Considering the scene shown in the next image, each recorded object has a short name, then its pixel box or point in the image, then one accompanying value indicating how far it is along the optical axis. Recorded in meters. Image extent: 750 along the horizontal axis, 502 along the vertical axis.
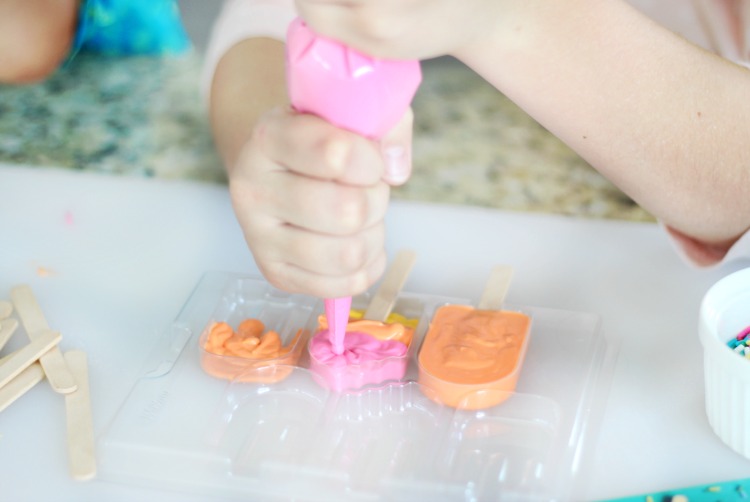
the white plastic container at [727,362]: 0.50
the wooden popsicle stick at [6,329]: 0.61
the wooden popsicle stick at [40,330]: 0.58
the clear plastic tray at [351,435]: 0.50
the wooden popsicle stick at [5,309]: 0.64
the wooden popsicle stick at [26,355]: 0.58
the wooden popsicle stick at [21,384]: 0.57
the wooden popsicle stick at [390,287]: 0.62
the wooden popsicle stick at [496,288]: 0.63
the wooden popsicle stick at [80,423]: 0.52
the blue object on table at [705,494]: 0.49
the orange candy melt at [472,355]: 0.54
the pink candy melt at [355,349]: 0.57
